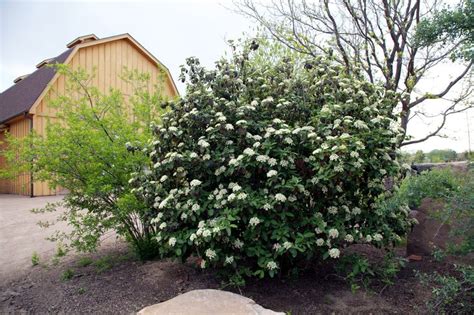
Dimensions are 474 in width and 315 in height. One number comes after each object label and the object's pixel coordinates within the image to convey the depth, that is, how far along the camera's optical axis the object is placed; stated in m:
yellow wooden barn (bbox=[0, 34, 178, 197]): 9.33
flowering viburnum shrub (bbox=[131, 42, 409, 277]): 2.51
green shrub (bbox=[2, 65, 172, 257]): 3.29
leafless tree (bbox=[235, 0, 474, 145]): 5.20
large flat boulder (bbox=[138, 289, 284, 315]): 2.18
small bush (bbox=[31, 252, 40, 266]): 3.77
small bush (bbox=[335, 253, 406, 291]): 2.61
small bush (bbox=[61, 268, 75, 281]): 3.28
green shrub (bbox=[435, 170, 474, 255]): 2.39
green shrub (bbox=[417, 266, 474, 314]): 2.15
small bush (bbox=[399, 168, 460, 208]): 2.78
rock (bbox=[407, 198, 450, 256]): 3.20
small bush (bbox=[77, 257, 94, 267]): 3.64
